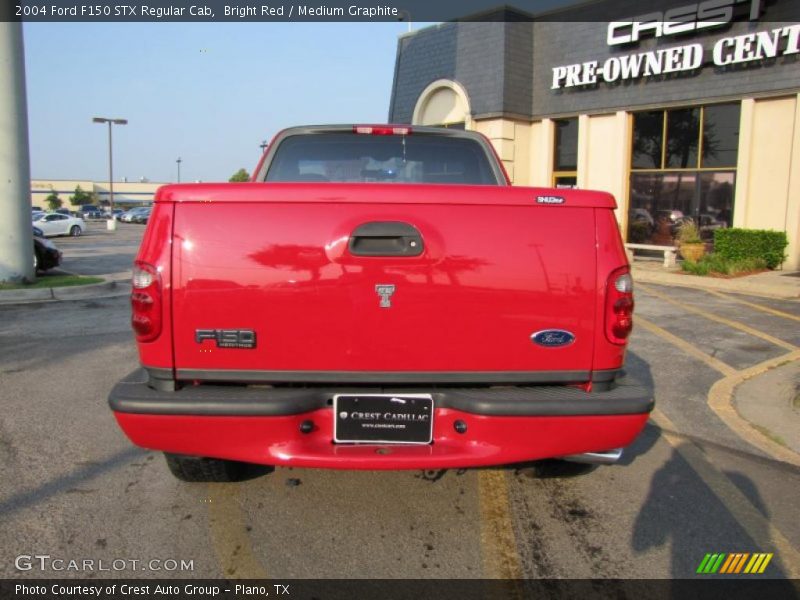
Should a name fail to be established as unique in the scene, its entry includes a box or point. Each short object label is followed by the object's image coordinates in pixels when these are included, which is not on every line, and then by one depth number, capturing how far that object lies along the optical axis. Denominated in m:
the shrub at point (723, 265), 13.27
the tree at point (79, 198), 97.62
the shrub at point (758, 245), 13.83
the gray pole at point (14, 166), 10.19
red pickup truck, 2.65
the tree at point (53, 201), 90.49
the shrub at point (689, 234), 14.57
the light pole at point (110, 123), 46.78
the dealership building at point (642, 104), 14.33
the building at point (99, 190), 107.19
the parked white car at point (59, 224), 31.97
